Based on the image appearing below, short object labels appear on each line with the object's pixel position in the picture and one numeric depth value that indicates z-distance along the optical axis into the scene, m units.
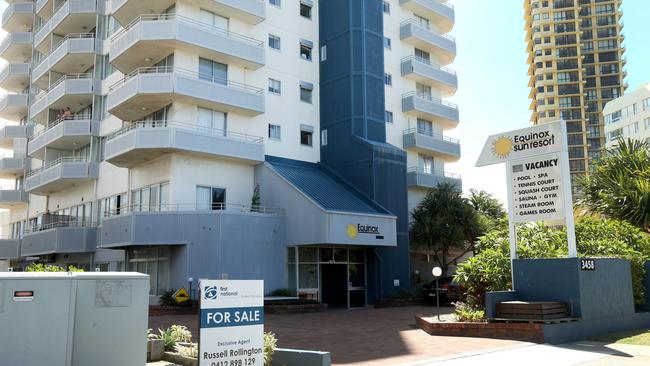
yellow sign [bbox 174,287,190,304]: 23.53
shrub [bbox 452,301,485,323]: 16.38
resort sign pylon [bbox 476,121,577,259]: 16.32
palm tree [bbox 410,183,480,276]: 36.66
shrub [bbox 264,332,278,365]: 10.14
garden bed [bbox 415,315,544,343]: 14.48
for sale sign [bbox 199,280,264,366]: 8.33
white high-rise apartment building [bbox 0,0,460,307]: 29.75
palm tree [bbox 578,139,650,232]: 23.31
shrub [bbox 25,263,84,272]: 20.71
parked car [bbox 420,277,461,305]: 28.17
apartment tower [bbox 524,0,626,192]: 113.34
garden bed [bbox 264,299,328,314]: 25.72
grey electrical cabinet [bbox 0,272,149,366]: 8.27
